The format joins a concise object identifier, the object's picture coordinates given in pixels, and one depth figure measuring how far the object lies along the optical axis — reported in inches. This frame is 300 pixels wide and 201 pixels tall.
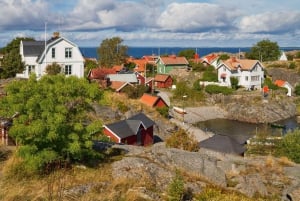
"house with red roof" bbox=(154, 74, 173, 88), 2908.5
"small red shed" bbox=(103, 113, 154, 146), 1288.1
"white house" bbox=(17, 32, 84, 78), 1769.2
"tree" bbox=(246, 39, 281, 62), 3823.8
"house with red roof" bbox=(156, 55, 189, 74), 3295.5
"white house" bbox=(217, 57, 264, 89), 2891.2
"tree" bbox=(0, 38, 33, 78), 1818.4
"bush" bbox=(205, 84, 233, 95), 2731.3
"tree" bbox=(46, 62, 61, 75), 1671.8
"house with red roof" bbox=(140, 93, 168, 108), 1993.1
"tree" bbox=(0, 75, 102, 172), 582.2
